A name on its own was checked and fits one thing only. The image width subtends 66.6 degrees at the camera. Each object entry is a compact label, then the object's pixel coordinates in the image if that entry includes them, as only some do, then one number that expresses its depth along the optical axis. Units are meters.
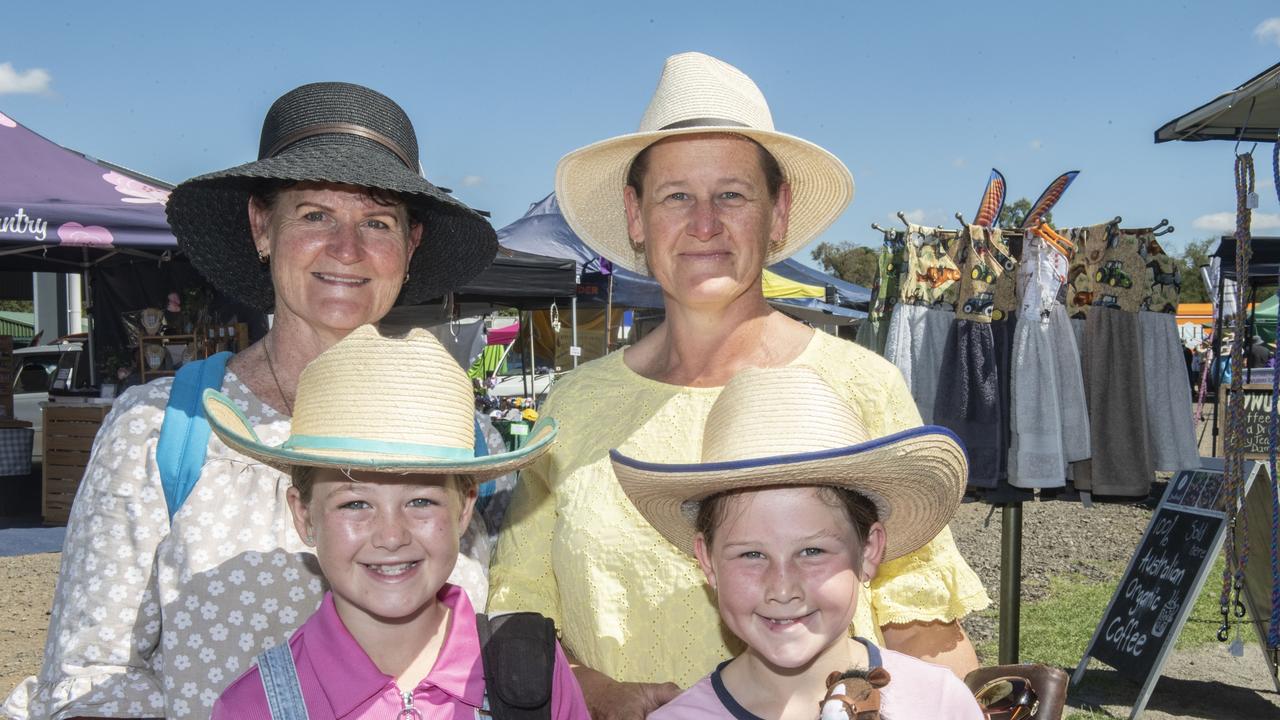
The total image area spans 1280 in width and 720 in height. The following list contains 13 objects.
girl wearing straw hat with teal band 1.75
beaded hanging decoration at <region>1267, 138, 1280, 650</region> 4.29
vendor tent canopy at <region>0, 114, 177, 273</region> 6.66
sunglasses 1.92
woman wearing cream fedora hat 2.17
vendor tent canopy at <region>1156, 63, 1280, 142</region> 3.82
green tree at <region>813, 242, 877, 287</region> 53.03
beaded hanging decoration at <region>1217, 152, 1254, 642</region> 4.20
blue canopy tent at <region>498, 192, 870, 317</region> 12.94
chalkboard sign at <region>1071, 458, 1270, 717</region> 5.00
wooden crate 8.62
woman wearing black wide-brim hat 1.83
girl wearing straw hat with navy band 1.78
